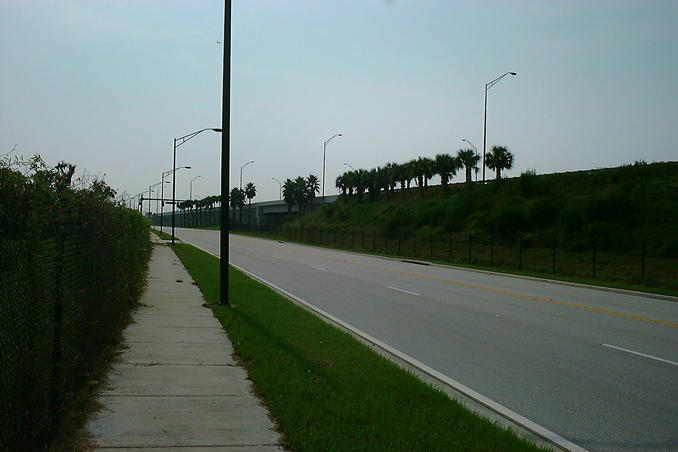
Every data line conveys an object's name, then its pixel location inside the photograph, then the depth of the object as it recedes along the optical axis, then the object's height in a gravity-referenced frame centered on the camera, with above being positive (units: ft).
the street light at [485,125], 146.72 +22.25
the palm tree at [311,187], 352.28 +18.76
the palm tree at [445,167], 232.94 +20.37
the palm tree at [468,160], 219.20 +21.54
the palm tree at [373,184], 295.48 +17.40
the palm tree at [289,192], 353.72 +15.93
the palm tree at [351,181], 308.19 +19.74
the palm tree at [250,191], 433.07 +19.99
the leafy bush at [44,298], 13.39 -2.08
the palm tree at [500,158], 198.70 +20.09
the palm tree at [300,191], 351.48 +16.16
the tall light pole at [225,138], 47.91 +6.19
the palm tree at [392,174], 282.36 +21.39
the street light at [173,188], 166.20 +9.03
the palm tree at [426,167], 250.57 +21.62
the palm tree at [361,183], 301.02 +18.37
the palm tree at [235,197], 447.96 +16.46
